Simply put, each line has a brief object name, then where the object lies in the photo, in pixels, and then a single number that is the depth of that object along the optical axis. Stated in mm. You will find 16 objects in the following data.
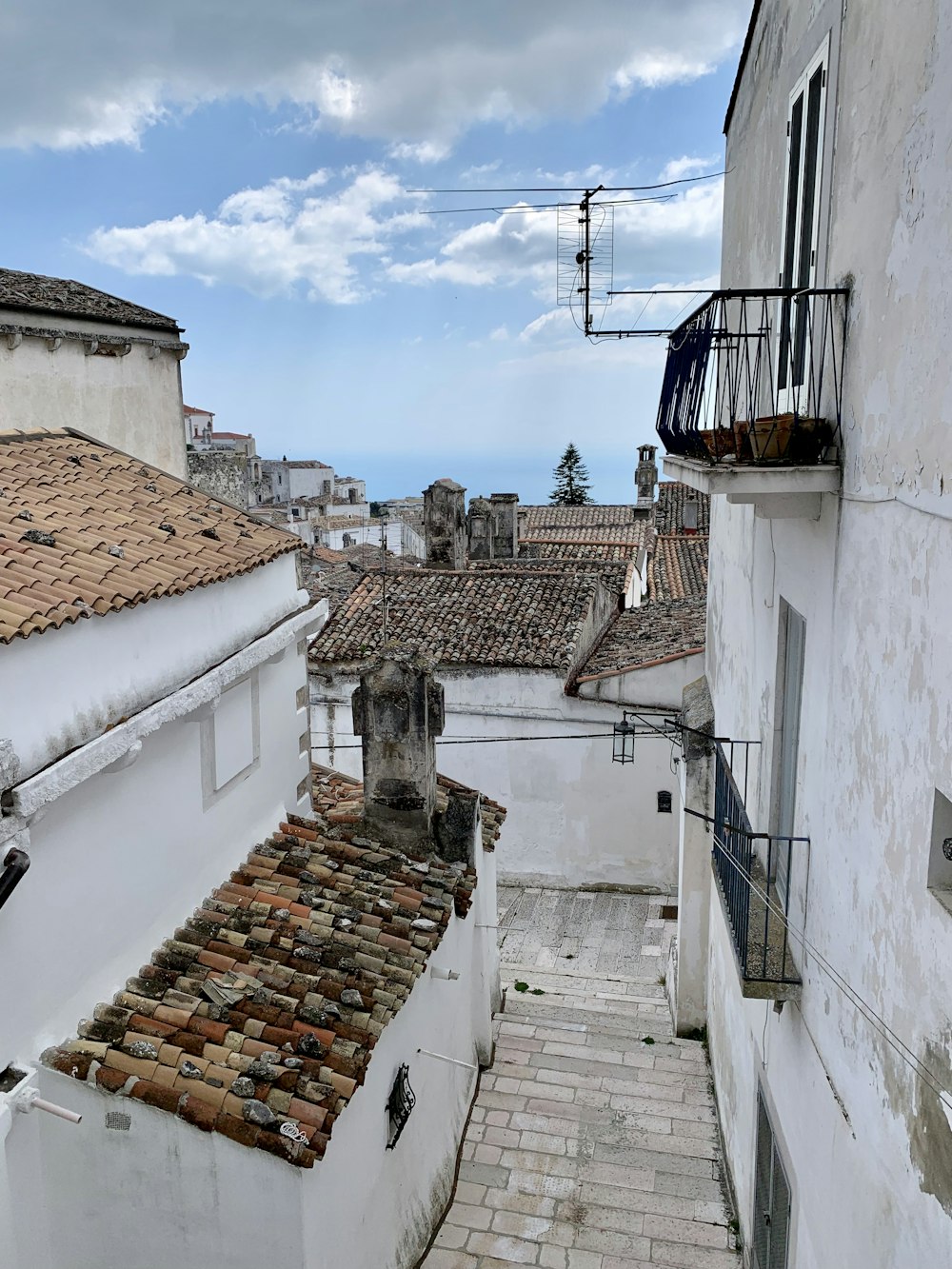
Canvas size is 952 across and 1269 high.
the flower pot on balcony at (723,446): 5305
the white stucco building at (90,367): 12805
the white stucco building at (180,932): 5754
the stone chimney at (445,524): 24703
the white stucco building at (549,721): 17703
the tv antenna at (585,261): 9570
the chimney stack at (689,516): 41406
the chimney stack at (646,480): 45750
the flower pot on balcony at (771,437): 5109
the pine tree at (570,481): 76750
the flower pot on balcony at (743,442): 5129
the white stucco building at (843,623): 3854
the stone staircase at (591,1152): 8734
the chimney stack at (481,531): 31141
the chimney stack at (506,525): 30891
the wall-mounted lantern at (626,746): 16134
